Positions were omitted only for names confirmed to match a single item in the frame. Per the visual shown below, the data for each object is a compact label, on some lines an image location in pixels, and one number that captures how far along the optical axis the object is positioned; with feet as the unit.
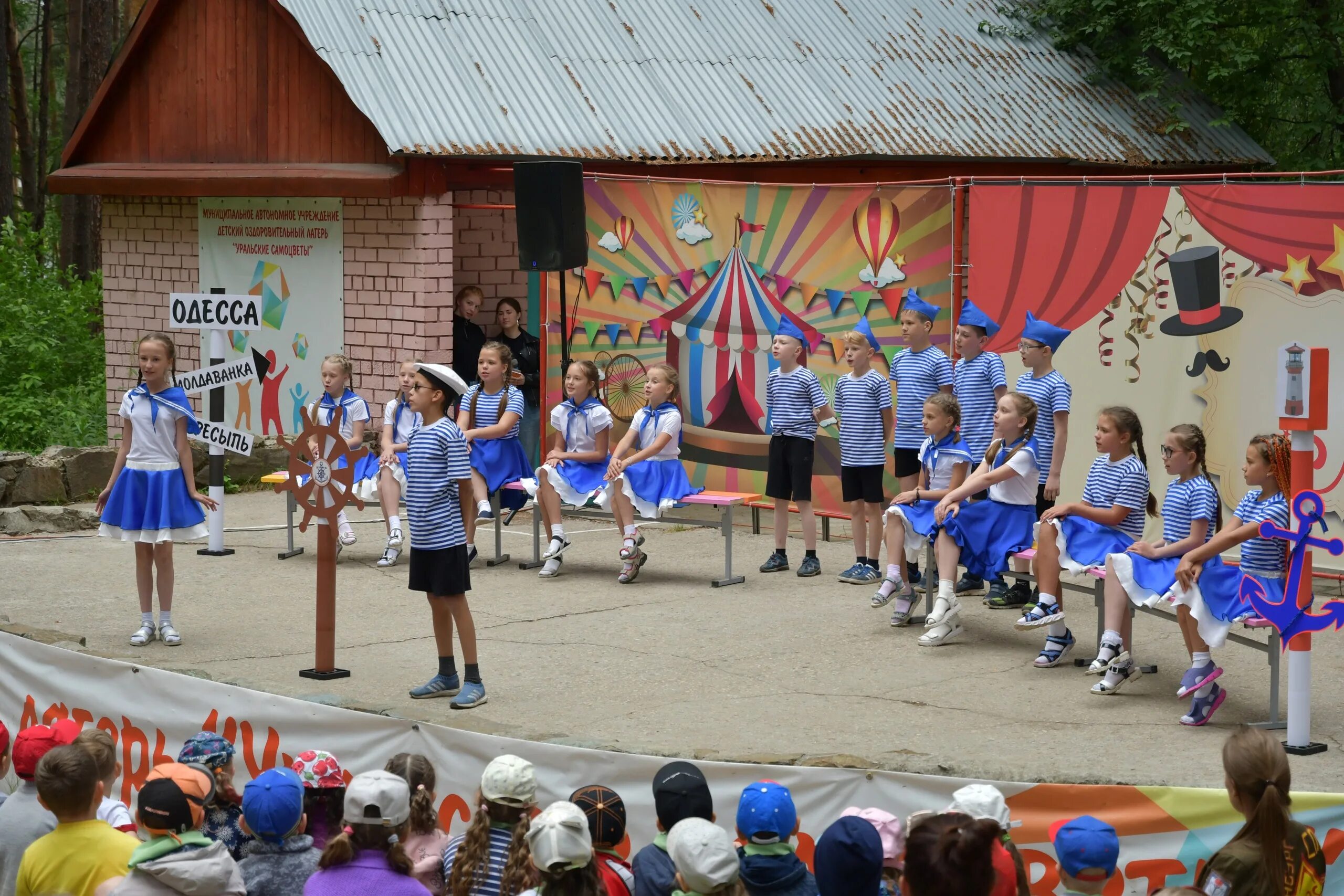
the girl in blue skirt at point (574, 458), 36.47
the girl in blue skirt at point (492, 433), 36.86
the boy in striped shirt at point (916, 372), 33.88
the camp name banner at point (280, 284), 48.96
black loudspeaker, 39.19
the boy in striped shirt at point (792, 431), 35.78
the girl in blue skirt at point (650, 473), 35.73
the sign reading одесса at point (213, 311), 38.81
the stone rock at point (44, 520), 41.68
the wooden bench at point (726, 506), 35.29
